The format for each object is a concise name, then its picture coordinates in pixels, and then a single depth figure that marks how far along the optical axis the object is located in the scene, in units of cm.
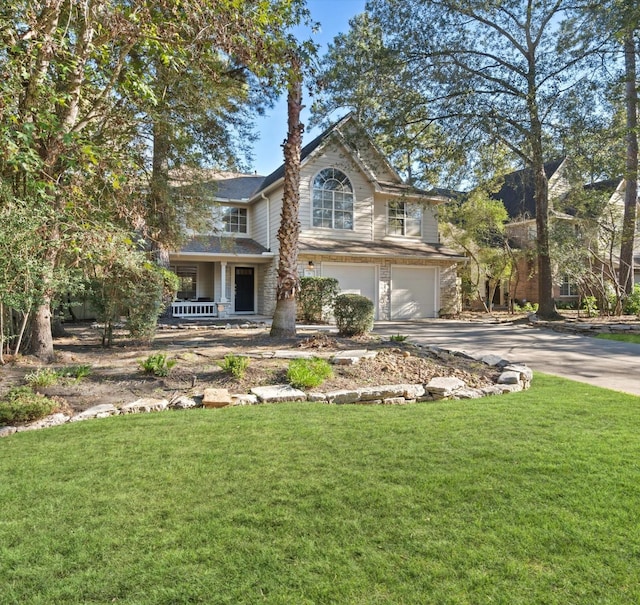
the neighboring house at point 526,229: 2206
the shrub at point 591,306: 1716
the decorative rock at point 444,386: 563
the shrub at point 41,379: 510
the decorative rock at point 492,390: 579
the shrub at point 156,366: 584
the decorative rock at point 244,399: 522
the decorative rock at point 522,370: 635
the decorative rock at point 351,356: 667
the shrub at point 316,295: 1480
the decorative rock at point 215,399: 507
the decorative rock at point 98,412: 462
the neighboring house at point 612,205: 1588
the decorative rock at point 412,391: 557
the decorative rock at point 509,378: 613
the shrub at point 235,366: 581
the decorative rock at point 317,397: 539
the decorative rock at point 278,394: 530
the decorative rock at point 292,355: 695
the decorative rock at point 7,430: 419
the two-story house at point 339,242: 1689
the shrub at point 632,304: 1752
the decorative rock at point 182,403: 502
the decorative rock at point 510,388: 591
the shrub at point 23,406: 434
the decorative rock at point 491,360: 730
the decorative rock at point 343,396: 540
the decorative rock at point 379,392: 546
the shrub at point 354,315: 991
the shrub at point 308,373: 568
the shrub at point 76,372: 557
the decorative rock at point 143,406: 488
